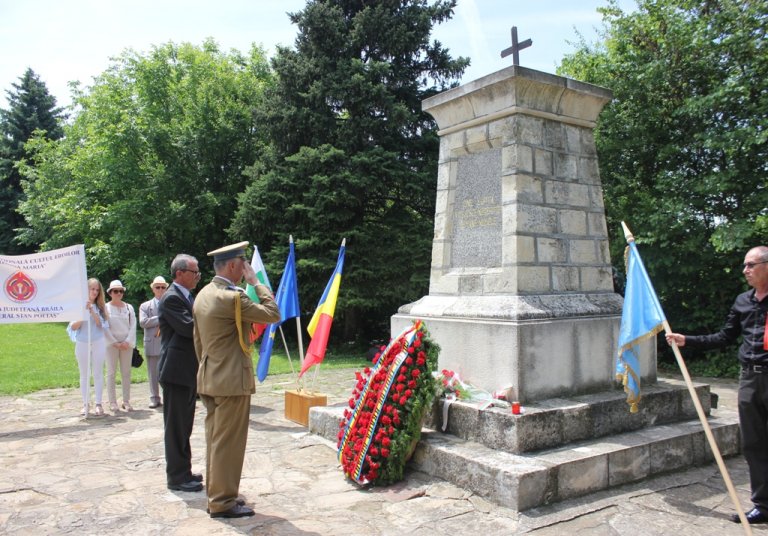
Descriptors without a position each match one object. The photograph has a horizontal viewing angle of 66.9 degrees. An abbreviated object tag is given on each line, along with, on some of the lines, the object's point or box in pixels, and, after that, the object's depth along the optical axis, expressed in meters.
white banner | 7.00
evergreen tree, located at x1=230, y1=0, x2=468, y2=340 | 13.88
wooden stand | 6.82
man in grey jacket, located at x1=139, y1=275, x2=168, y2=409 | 7.76
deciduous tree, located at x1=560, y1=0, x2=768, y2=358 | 10.09
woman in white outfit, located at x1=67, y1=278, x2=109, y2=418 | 7.21
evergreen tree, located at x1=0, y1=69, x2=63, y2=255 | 30.88
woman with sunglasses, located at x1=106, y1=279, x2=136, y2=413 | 7.54
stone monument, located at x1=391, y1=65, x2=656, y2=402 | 4.92
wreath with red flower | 4.43
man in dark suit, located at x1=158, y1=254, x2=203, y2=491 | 4.54
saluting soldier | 3.89
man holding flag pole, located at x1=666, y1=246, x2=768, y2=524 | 3.83
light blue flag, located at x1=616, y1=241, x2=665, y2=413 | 4.27
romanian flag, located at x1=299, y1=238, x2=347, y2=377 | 6.68
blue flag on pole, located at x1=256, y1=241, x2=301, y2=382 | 7.60
